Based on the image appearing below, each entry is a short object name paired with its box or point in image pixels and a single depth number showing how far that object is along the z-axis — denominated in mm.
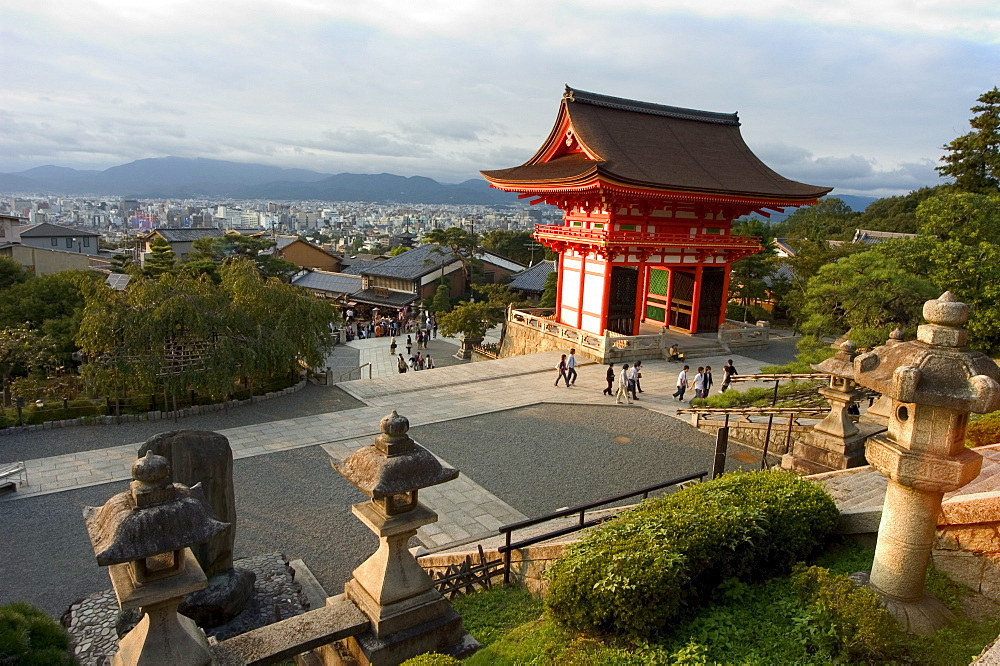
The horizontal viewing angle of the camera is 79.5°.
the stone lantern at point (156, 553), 4102
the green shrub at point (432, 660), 4555
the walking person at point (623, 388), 16250
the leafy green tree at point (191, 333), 14383
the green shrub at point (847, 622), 3990
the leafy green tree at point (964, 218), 14125
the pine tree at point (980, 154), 25547
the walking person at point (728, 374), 15878
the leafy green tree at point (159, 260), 29380
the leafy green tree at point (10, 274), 27531
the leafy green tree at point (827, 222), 55306
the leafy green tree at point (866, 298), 13625
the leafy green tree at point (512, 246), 66188
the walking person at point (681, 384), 16156
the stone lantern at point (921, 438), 4023
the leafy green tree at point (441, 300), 39041
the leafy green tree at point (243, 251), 42750
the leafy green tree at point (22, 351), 16438
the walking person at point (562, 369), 17906
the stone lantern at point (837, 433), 9234
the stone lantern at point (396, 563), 5121
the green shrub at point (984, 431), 9062
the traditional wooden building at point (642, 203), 21688
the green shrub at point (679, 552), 4500
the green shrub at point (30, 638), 4668
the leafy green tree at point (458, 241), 44750
